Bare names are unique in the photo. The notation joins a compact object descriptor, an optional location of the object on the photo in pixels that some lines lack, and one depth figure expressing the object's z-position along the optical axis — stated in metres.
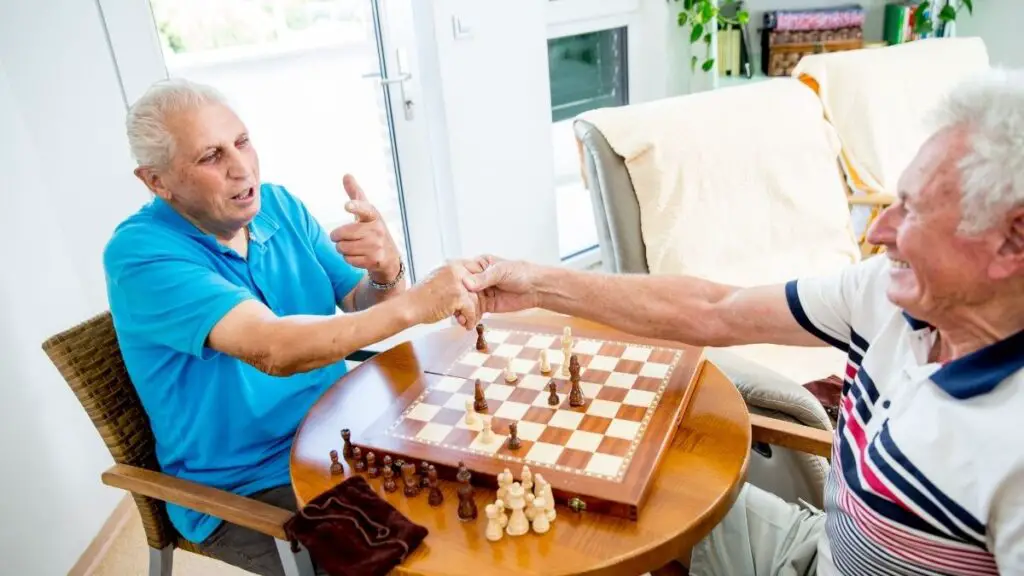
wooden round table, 1.03
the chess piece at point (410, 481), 1.18
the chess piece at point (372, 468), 1.24
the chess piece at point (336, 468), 1.25
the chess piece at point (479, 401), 1.38
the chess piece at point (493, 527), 1.08
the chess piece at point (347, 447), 1.29
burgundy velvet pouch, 1.04
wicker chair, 1.29
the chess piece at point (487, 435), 1.26
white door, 2.54
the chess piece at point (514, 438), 1.24
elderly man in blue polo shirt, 1.34
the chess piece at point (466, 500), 1.12
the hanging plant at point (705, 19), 3.62
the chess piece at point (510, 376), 1.48
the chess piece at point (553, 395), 1.36
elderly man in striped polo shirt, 0.91
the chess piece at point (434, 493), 1.16
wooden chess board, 1.16
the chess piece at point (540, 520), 1.08
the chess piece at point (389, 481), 1.20
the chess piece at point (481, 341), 1.63
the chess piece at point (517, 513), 1.08
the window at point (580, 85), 3.62
